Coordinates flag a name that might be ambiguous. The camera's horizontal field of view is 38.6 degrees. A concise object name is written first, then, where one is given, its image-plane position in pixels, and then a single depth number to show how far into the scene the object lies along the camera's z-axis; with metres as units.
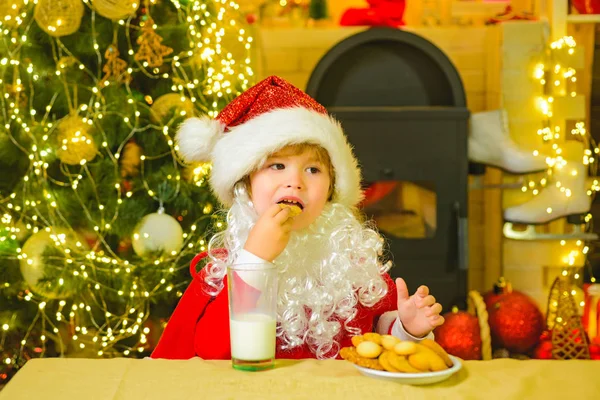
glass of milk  1.08
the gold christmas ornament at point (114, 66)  2.59
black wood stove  2.97
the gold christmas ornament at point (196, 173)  2.66
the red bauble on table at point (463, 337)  2.72
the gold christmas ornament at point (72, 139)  2.56
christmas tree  2.59
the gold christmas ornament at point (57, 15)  2.48
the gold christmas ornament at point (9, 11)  2.54
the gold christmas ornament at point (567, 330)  2.68
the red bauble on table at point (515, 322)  2.81
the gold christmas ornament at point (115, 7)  2.51
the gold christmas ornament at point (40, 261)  2.60
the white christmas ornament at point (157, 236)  2.63
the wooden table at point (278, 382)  1.00
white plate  1.01
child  1.49
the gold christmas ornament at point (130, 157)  2.69
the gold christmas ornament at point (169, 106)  2.63
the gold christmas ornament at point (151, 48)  2.60
